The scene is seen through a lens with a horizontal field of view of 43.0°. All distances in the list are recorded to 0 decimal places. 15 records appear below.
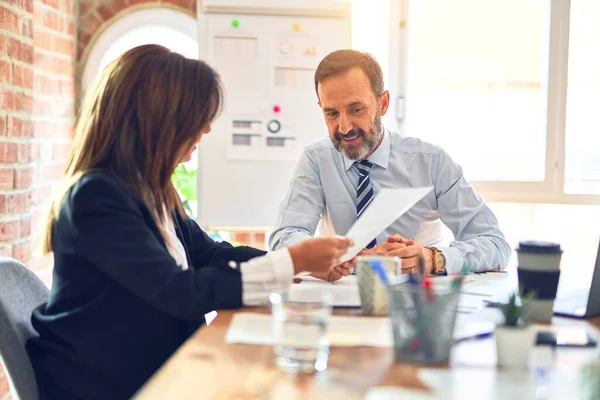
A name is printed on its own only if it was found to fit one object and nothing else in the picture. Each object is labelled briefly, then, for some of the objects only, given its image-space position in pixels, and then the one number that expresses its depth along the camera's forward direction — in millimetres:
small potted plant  1126
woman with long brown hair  1397
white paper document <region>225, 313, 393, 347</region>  1283
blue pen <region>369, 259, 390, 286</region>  1225
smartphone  1285
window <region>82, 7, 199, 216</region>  3346
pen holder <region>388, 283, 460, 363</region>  1160
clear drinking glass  1134
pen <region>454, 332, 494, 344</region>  1295
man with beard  2357
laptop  1488
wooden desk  1003
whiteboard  3252
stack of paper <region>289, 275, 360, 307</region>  1619
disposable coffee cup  1474
